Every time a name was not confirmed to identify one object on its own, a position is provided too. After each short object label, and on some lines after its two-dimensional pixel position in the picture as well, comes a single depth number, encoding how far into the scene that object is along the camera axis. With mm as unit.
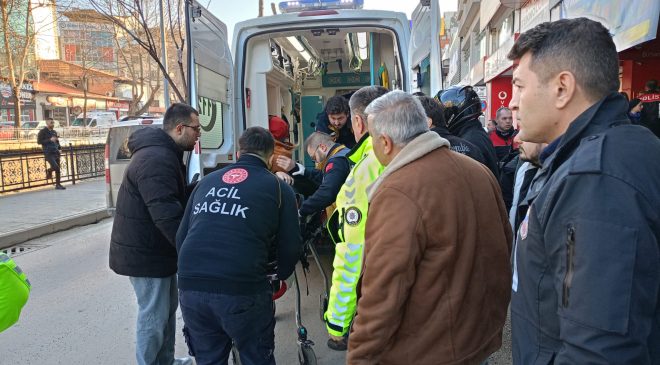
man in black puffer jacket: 2693
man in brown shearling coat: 1506
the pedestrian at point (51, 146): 11836
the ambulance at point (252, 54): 4273
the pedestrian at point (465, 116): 3518
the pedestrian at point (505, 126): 6039
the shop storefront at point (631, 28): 4488
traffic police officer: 2049
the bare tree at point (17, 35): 13680
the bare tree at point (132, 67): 20681
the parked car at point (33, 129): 19684
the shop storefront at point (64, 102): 35531
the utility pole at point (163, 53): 10246
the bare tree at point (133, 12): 11312
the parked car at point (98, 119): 32628
